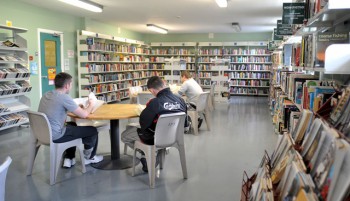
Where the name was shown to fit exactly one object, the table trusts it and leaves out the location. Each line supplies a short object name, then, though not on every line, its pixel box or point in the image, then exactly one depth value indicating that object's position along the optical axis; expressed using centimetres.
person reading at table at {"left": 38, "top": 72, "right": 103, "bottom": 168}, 356
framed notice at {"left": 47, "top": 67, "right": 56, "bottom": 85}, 803
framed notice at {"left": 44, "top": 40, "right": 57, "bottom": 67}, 793
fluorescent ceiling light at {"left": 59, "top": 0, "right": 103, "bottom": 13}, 663
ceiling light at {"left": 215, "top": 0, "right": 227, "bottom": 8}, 662
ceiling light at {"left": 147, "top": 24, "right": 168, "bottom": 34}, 1103
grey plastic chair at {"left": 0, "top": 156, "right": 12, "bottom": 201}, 162
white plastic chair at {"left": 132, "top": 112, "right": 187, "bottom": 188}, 340
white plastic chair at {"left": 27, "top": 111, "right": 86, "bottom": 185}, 347
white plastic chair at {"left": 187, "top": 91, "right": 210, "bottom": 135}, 611
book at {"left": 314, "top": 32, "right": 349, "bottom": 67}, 259
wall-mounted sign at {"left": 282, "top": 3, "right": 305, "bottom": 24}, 348
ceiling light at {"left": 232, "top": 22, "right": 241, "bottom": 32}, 1074
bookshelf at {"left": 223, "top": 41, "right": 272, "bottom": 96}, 1339
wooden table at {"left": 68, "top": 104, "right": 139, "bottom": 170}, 384
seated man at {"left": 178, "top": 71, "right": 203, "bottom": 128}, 650
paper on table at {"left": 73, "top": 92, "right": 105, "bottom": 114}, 389
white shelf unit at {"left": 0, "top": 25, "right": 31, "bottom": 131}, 591
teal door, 781
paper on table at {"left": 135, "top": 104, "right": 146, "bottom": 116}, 388
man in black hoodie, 344
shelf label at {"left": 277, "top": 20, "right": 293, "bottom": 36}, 512
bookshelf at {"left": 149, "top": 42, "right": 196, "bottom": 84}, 1397
